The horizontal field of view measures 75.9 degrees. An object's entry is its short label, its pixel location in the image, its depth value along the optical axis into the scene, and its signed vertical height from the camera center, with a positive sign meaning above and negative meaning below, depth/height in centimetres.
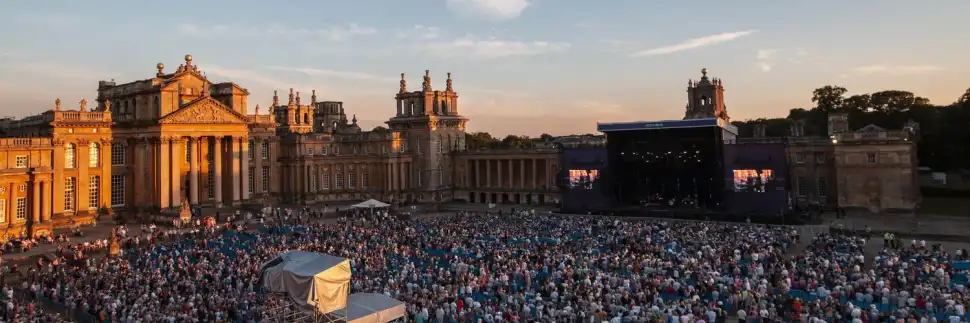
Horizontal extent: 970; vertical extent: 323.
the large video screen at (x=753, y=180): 4475 -87
